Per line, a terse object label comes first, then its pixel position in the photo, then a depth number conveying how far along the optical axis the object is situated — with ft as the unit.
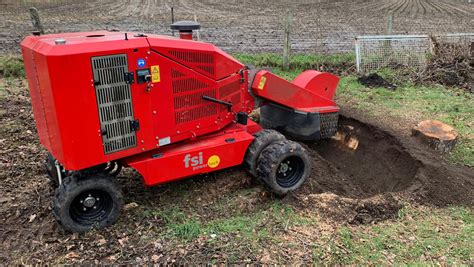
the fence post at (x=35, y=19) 29.60
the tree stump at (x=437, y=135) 21.31
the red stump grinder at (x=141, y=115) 12.95
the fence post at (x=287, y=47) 32.83
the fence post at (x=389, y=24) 35.69
